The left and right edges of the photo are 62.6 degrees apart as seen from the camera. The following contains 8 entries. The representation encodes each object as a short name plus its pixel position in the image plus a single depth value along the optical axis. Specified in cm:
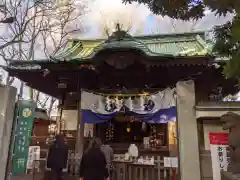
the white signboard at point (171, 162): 697
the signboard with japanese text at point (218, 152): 620
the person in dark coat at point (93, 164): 493
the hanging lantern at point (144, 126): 1060
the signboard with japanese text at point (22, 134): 653
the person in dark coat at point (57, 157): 689
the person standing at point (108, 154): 709
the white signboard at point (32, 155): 795
